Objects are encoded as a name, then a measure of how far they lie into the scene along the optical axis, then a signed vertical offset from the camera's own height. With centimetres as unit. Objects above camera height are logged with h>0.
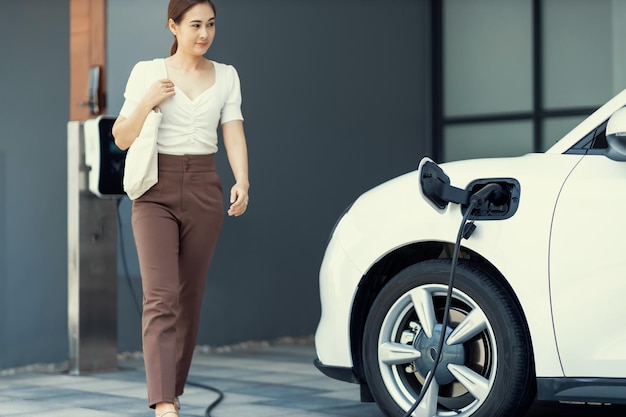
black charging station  942 +41
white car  572 -23
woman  625 +19
